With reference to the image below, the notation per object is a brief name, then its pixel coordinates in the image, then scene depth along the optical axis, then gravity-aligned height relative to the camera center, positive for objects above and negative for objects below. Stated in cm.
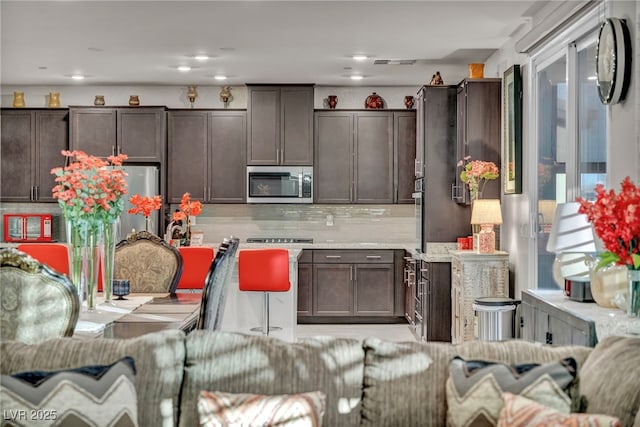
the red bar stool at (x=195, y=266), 530 -37
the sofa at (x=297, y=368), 234 -51
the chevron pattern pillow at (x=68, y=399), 218 -56
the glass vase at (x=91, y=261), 384 -24
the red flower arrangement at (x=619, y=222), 292 -3
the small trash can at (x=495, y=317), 515 -77
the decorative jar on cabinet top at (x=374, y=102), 870 +139
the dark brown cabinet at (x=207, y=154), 855 +75
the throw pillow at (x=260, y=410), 217 -60
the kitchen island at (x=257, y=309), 598 -78
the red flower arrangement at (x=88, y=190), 375 +14
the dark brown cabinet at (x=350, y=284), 834 -80
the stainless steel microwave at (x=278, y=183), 848 +39
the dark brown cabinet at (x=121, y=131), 845 +101
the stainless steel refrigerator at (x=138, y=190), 822 +31
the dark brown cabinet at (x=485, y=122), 651 +85
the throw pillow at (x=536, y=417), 202 -58
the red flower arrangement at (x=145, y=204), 485 +8
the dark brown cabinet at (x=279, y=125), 845 +108
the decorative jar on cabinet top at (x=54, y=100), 867 +142
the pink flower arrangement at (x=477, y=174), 624 +37
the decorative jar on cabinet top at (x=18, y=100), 869 +142
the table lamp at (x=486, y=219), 603 -3
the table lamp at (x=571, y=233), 348 -9
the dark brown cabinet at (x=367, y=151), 861 +79
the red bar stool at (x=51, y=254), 511 -27
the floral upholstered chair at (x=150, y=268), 491 -36
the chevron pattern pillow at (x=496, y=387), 221 -54
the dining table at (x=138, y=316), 340 -54
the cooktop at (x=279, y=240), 870 -30
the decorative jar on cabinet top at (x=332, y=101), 870 +140
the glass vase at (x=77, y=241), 380 -13
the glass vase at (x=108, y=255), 399 -22
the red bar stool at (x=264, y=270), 555 -42
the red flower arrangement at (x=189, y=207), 649 +8
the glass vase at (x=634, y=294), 303 -34
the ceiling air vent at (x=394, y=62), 717 +157
